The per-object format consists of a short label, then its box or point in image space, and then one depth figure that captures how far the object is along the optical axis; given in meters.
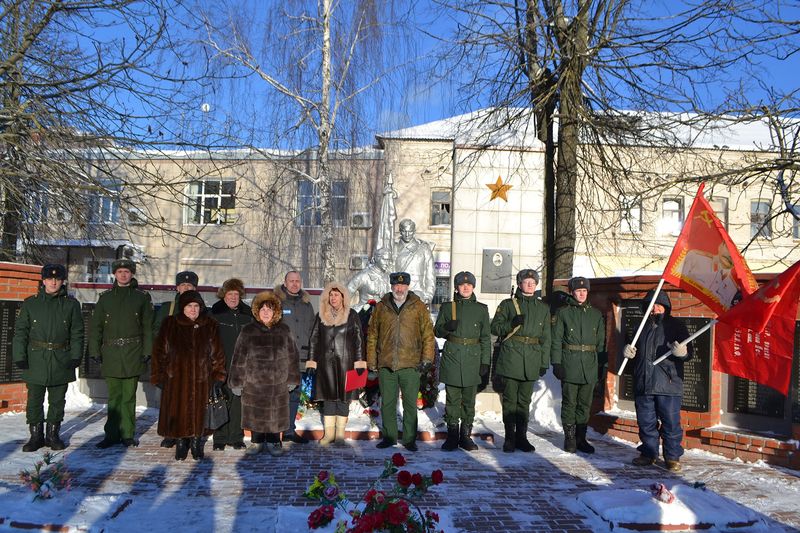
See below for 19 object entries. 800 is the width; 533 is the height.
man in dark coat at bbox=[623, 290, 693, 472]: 6.81
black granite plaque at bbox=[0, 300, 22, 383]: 9.07
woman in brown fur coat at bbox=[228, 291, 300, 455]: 6.92
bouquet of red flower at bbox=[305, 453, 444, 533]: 3.64
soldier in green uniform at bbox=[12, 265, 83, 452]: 6.99
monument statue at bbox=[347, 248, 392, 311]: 11.86
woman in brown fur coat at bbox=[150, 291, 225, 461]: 6.63
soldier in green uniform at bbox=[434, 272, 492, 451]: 7.39
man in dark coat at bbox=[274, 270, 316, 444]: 7.95
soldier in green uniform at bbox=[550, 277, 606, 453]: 7.43
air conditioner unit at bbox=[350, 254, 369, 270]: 24.56
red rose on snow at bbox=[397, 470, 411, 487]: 4.06
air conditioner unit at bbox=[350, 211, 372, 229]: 24.59
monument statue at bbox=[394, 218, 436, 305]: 12.09
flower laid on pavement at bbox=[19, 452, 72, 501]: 4.98
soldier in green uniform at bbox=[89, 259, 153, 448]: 7.24
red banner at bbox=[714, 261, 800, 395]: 5.77
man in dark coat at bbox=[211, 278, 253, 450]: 7.22
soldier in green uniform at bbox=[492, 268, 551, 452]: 7.43
